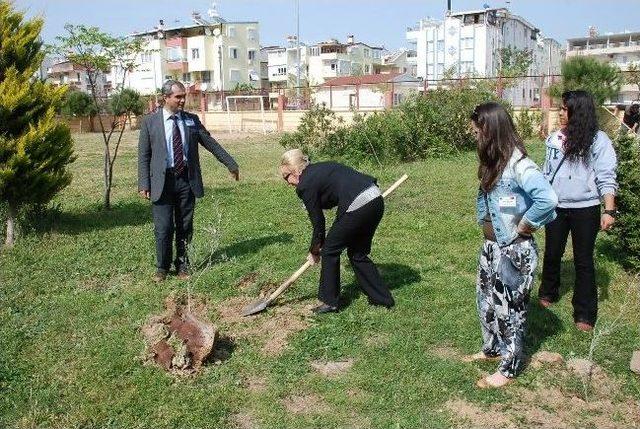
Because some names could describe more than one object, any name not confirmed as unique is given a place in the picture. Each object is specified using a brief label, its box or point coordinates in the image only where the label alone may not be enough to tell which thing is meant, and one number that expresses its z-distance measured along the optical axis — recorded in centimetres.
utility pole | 3010
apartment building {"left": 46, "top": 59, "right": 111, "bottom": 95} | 7175
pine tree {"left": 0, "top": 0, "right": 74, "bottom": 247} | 672
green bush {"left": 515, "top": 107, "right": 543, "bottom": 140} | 1795
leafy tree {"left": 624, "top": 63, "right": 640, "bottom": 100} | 1700
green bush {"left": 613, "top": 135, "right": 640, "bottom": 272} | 544
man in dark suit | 555
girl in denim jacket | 323
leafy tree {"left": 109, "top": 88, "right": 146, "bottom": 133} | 3018
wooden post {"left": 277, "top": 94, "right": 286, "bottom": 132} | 2875
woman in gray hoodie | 411
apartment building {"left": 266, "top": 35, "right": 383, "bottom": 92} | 7394
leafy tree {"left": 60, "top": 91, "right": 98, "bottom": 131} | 3164
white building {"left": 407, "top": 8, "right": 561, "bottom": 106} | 5972
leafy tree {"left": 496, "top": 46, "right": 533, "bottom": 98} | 4975
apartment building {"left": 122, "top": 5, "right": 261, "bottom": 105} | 6425
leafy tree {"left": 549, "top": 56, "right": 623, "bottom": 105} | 1977
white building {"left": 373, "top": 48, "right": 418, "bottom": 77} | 7875
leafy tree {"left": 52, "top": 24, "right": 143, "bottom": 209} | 856
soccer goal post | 2870
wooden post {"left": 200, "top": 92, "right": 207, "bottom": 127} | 3325
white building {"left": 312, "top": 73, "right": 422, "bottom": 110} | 2527
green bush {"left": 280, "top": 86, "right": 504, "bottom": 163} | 1302
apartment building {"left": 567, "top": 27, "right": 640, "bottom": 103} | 8181
